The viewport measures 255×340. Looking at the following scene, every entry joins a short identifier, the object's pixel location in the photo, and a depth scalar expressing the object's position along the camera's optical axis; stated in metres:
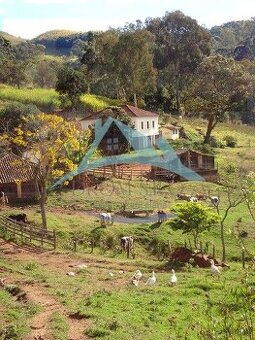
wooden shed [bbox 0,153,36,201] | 38.09
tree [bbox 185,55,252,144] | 64.75
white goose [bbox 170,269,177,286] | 20.91
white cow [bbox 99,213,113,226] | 32.66
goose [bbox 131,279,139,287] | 20.90
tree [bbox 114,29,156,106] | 71.06
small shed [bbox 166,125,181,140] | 66.57
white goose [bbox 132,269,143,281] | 21.39
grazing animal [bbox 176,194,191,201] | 40.68
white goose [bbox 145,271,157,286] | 20.84
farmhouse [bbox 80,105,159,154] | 55.94
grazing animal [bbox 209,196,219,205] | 33.03
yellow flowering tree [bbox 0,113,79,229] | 30.56
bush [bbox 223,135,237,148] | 66.56
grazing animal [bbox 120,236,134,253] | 29.16
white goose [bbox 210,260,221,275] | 22.07
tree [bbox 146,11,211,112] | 85.56
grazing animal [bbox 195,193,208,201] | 40.85
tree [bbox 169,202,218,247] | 27.64
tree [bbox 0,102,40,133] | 54.37
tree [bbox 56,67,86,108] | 67.56
